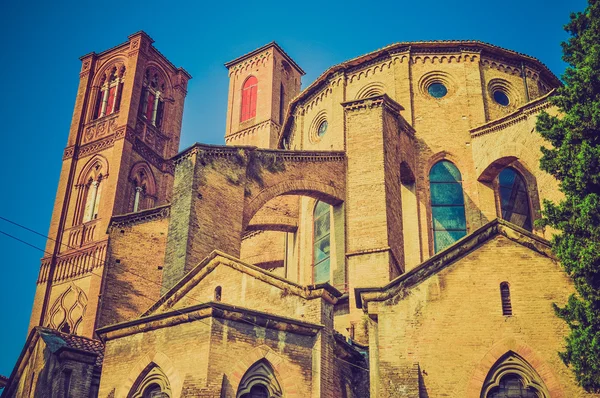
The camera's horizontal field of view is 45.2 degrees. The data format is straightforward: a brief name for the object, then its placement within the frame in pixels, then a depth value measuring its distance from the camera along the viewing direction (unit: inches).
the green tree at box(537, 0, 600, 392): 446.3
